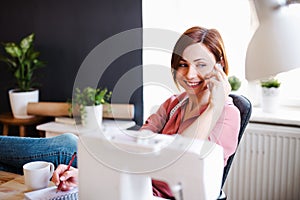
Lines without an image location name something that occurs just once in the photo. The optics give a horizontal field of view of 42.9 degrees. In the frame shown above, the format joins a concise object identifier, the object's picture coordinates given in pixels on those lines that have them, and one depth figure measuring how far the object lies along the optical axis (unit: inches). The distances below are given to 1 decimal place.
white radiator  82.3
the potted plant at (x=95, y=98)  79.3
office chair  52.5
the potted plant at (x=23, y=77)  101.7
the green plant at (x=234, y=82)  88.1
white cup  43.0
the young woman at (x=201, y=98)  44.1
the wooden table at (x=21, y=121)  101.3
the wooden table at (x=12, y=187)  42.0
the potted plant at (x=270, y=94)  86.4
